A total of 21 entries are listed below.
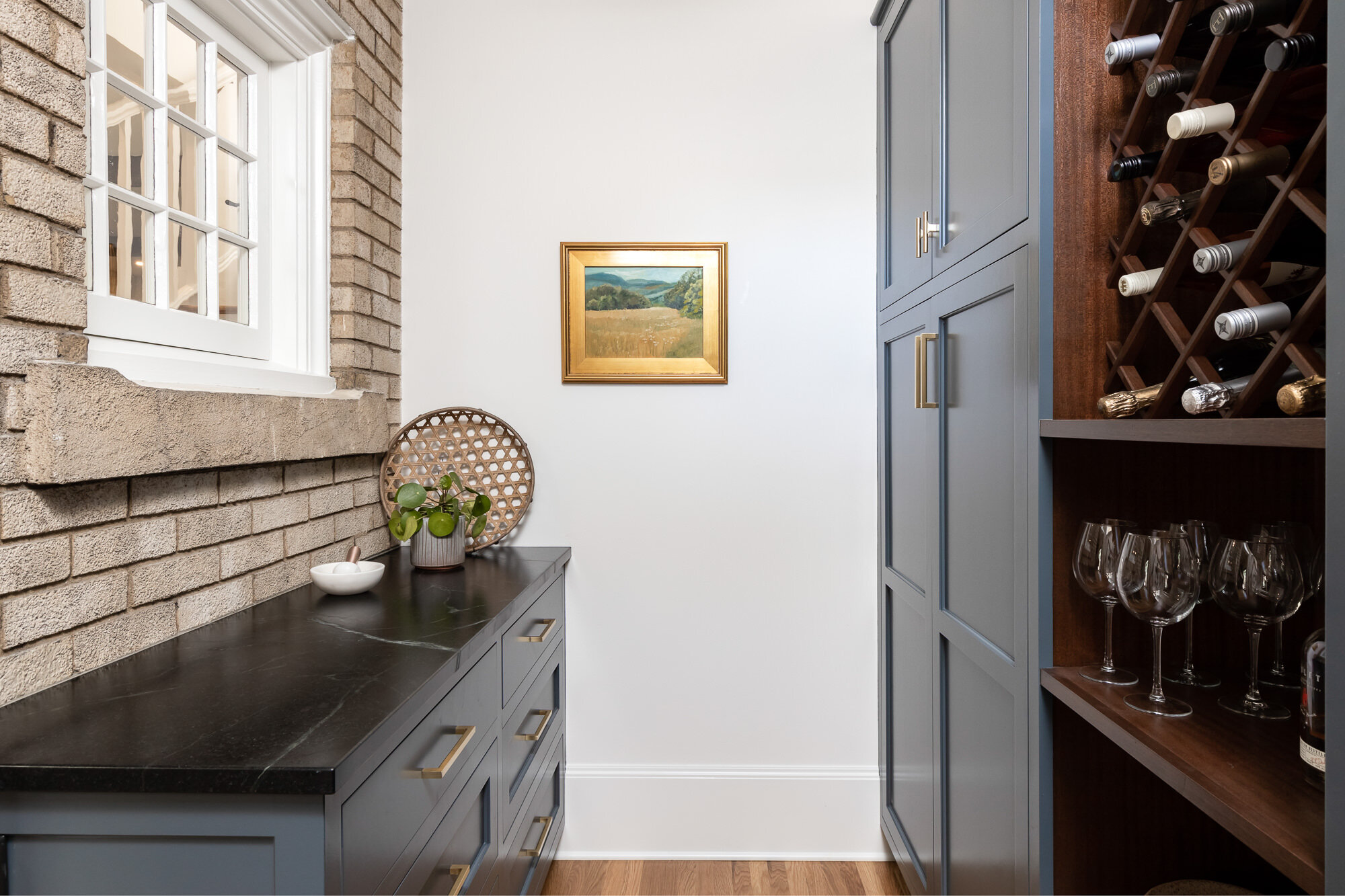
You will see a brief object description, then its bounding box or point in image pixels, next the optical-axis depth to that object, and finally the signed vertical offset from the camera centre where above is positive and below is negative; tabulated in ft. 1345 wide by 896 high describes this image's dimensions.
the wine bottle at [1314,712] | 2.43 -0.90
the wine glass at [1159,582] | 3.24 -0.60
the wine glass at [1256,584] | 3.06 -0.58
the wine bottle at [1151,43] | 3.27 +1.78
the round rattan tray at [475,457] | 7.25 -0.13
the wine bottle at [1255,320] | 2.52 +0.42
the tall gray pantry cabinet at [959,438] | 4.03 +0.04
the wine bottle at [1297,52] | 2.39 +1.26
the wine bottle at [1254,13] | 2.59 +1.49
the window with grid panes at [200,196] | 4.37 +1.73
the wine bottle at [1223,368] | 3.14 +0.32
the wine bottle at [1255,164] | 2.62 +0.99
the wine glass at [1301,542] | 3.24 -0.43
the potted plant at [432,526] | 6.11 -0.68
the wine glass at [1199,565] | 3.33 -0.53
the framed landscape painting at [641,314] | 7.36 +1.27
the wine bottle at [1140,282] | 3.32 +0.72
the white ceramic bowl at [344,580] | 5.21 -0.95
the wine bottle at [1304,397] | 2.31 +0.15
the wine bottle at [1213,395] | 2.75 +0.18
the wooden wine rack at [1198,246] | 2.37 +0.73
